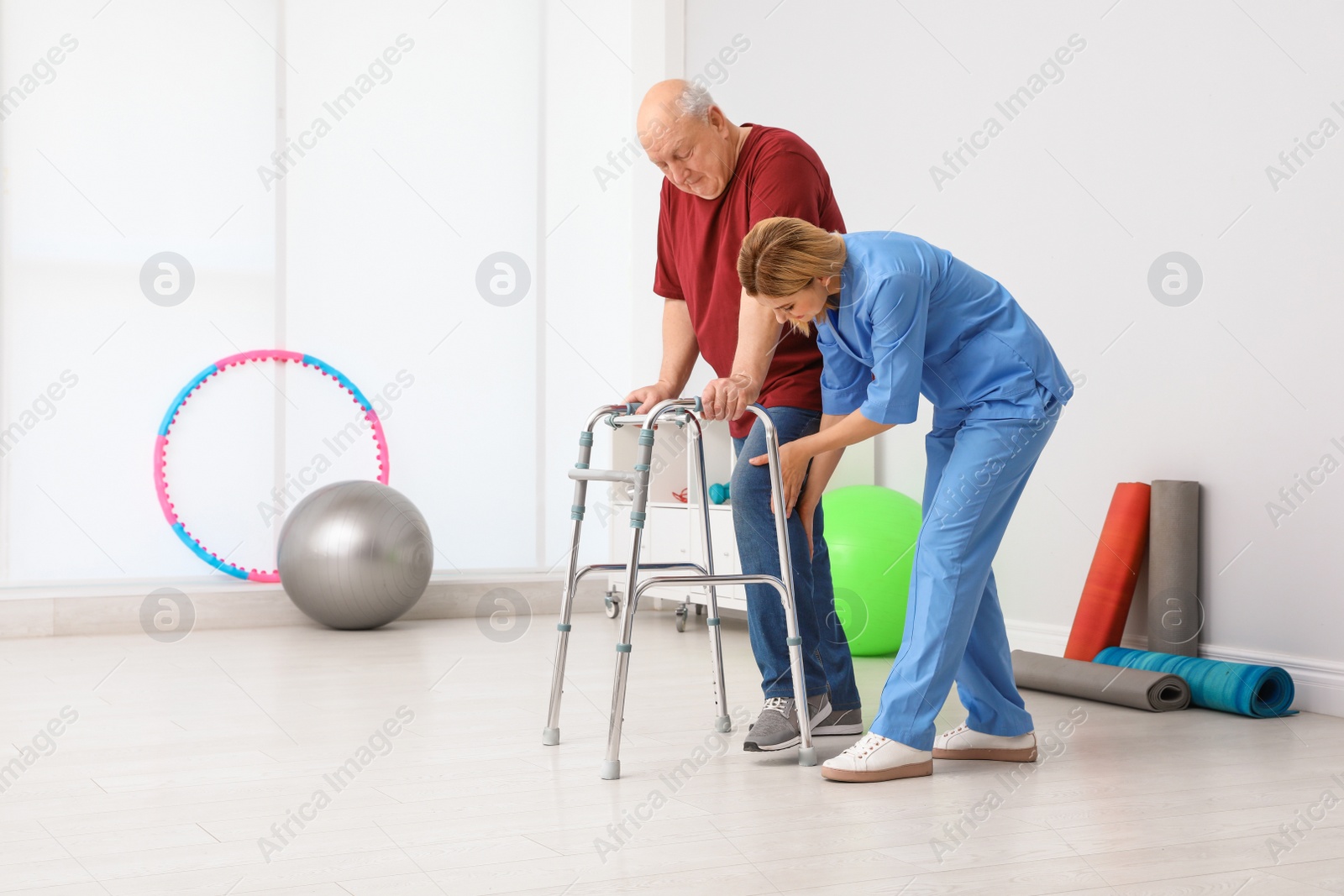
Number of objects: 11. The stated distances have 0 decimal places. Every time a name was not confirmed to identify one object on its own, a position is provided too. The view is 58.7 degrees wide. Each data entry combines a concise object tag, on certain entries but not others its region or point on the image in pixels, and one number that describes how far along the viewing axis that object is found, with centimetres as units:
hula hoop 521
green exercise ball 407
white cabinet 476
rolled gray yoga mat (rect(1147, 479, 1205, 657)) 336
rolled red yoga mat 350
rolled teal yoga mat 301
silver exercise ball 473
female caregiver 214
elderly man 252
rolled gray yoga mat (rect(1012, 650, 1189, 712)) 310
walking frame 226
